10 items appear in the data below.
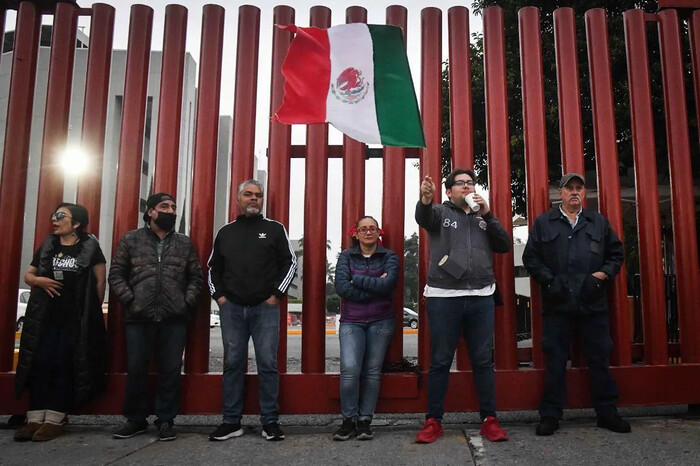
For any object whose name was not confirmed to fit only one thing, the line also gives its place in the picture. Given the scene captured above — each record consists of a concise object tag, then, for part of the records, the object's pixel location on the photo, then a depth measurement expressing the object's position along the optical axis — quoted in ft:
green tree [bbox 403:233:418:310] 201.15
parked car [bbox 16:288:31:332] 52.44
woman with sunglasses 14.12
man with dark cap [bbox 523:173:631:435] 13.98
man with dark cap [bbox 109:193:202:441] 14.11
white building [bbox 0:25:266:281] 78.84
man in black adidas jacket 14.02
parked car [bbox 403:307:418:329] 90.38
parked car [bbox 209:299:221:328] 88.35
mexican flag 13.42
